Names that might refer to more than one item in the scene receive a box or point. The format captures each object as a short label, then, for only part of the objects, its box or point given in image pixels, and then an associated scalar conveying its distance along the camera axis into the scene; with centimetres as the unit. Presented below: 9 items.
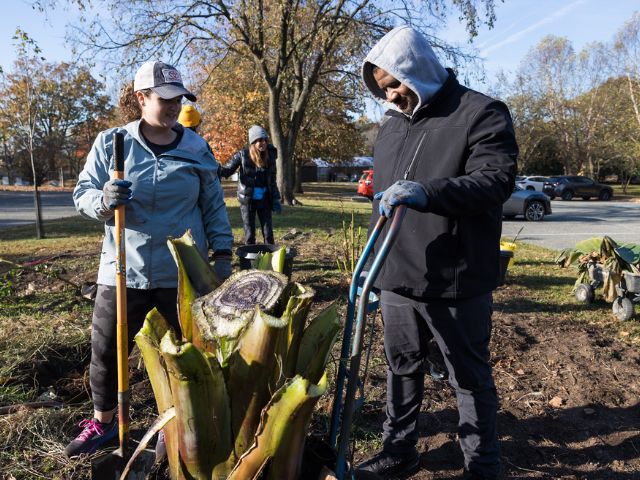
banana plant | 144
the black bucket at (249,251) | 470
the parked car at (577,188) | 3148
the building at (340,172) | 6621
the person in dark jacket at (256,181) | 705
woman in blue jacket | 244
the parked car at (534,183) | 3051
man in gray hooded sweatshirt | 203
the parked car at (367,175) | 2273
